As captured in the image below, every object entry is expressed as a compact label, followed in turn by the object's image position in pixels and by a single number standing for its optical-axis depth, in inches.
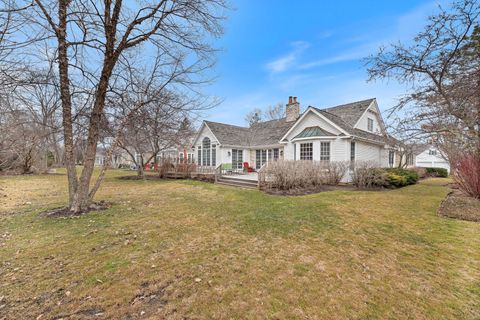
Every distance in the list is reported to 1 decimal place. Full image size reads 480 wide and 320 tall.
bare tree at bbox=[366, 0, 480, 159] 325.4
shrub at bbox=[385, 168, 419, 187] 472.6
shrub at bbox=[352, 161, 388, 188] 458.3
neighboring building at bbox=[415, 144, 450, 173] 1321.4
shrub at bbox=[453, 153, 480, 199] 293.1
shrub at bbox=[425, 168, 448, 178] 843.0
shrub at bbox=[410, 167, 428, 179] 726.7
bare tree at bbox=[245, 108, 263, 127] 1735.5
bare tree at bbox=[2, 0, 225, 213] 222.2
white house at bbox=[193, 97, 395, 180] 554.6
